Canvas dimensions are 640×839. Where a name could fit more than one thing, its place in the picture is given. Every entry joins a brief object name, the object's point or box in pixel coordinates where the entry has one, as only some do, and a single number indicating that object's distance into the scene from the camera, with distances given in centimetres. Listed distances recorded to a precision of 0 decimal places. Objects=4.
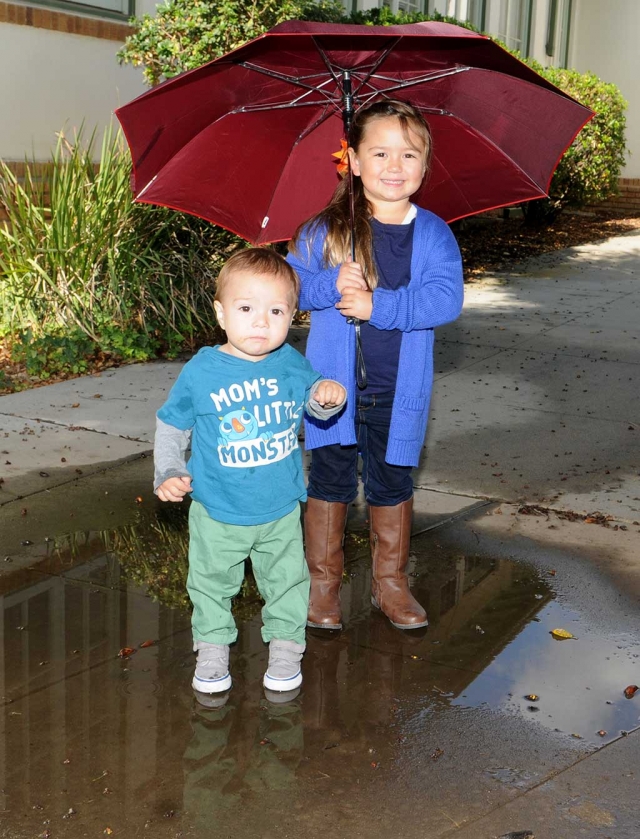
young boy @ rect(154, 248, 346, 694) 318
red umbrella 371
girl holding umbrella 352
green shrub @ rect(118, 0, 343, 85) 827
